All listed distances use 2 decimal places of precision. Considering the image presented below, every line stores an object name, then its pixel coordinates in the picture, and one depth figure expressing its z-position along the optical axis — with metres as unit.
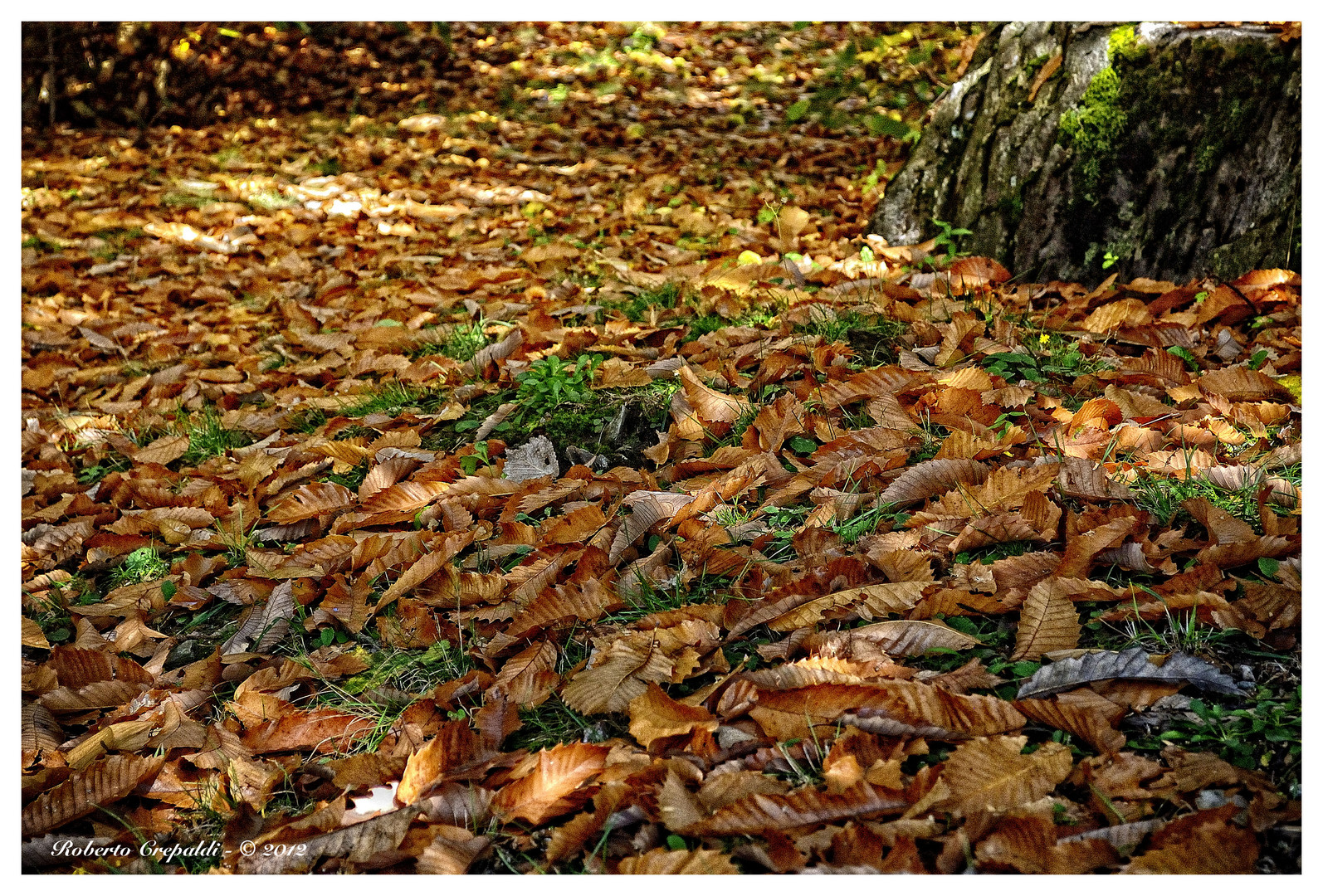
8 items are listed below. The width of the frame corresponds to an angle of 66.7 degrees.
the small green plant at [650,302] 3.84
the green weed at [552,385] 3.14
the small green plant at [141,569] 2.79
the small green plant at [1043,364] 2.96
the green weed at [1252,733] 1.61
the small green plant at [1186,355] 3.04
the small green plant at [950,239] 4.05
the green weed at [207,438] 3.46
